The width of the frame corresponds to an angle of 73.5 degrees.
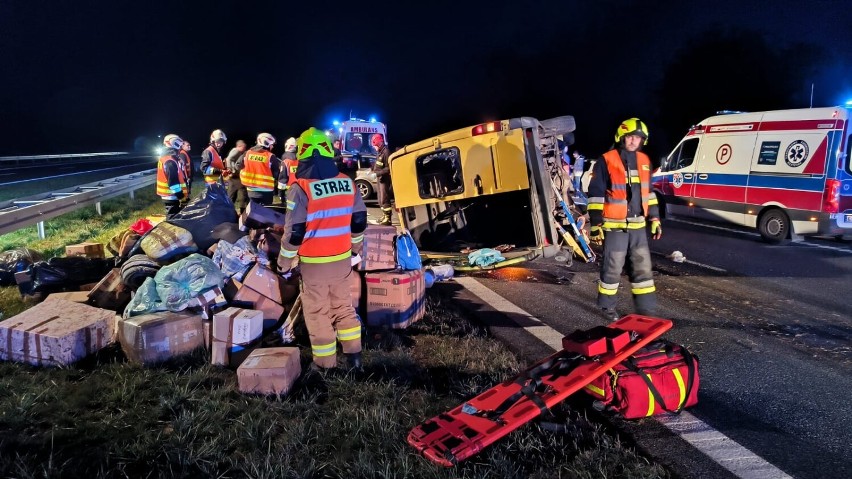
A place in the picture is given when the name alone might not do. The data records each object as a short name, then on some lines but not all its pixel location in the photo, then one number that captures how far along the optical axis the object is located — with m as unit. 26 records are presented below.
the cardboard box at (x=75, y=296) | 4.95
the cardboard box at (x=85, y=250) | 6.46
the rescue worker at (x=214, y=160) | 9.59
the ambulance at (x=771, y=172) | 8.83
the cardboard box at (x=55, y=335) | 4.04
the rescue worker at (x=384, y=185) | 10.04
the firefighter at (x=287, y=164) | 9.28
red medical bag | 3.31
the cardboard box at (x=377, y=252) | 5.20
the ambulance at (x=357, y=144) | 15.96
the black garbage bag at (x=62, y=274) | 5.54
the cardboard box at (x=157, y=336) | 4.08
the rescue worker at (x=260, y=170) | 8.76
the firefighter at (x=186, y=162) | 8.69
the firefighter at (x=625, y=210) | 5.02
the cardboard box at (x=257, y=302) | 4.69
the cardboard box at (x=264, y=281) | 4.73
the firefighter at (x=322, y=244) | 4.07
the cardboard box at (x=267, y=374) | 3.62
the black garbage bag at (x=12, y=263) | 6.04
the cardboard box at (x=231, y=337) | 4.20
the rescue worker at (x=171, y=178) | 8.26
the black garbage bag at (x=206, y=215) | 5.73
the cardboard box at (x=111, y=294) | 5.00
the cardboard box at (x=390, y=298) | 5.04
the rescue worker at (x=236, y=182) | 9.95
